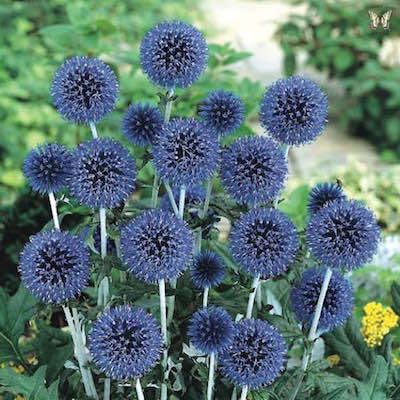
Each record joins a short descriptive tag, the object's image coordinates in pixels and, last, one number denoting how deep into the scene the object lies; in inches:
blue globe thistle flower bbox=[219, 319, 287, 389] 26.2
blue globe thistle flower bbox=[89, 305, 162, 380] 24.8
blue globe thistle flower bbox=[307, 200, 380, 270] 25.9
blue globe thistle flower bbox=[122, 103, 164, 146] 28.0
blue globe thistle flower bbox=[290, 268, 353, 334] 28.0
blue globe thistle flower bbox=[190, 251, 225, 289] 27.3
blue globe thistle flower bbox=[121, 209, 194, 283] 25.0
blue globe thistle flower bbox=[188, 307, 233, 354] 26.0
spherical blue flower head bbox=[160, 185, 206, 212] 30.1
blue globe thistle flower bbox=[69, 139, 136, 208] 25.7
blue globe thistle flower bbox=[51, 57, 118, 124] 26.4
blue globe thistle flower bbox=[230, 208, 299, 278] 25.9
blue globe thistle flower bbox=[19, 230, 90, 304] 26.2
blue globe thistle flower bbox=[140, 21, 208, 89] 26.5
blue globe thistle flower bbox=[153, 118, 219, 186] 25.5
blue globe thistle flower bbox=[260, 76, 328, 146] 26.8
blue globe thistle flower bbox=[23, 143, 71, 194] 27.3
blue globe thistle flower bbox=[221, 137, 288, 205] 26.0
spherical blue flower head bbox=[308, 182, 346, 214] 28.5
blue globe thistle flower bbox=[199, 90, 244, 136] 27.8
